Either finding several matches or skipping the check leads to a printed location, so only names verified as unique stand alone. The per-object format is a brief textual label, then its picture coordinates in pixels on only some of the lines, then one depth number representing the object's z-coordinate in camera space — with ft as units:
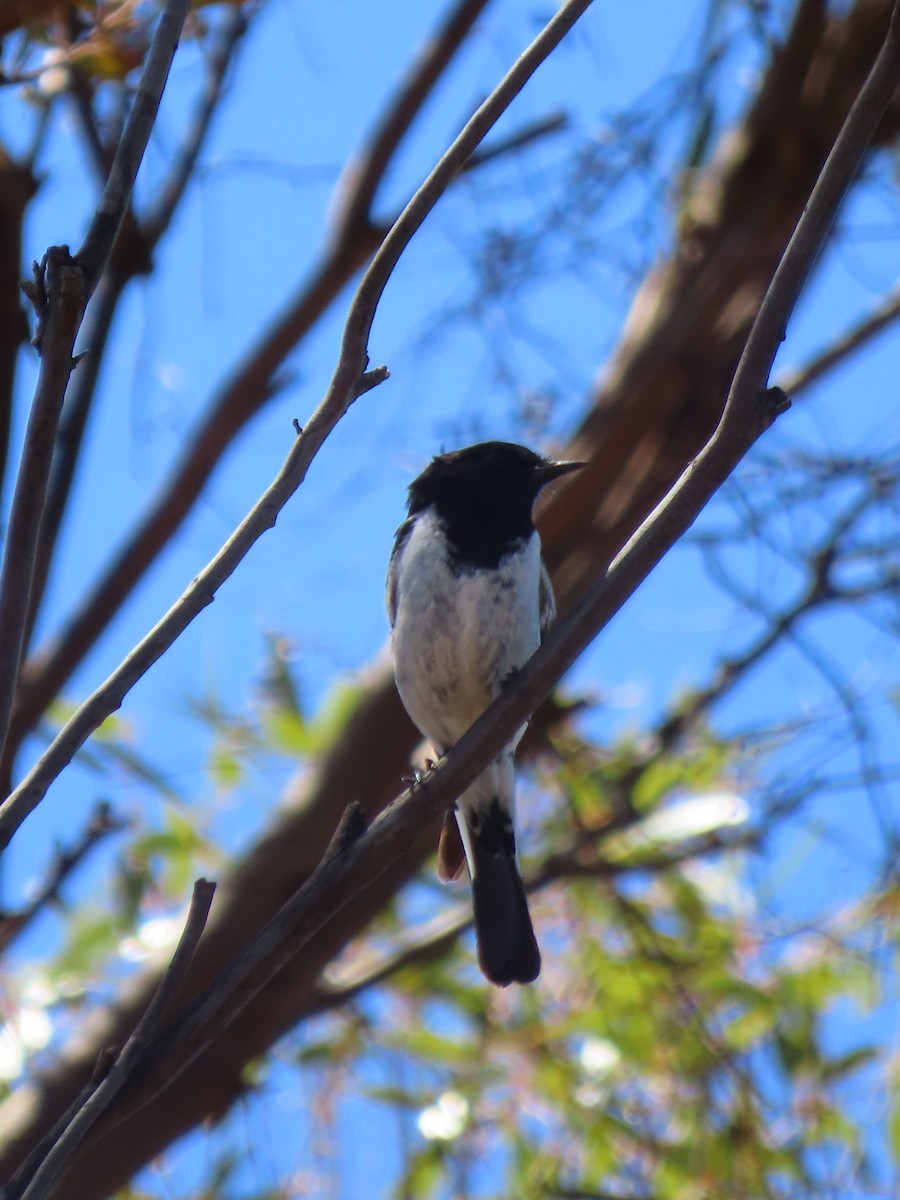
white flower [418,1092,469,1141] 26.86
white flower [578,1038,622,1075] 28.50
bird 23.57
